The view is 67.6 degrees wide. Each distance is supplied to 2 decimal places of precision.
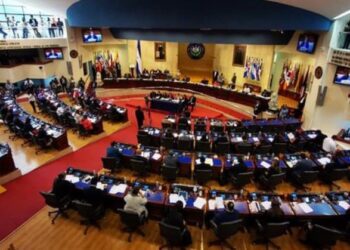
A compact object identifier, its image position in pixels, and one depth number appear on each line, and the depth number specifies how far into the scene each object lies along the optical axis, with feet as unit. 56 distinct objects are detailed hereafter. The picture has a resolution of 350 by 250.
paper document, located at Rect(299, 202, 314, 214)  21.34
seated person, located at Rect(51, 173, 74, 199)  22.70
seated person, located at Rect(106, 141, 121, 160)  29.63
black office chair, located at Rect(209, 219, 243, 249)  18.74
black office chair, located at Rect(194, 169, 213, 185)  26.55
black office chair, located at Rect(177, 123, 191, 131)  40.14
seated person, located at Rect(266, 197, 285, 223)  20.08
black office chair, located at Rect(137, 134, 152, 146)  35.32
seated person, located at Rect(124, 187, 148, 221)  20.63
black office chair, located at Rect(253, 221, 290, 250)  18.93
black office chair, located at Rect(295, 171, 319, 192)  26.40
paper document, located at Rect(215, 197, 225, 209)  21.50
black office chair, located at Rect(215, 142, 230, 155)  33.06
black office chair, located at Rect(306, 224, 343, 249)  18.30
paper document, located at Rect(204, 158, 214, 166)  28.44
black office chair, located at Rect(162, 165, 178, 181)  27.32
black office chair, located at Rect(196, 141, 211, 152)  33.53
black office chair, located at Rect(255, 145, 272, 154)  32.65
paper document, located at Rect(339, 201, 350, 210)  21.77
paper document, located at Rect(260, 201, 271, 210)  21.53
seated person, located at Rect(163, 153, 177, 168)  27.73
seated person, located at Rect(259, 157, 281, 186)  26.50
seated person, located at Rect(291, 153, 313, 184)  26.96
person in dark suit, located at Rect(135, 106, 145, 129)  42.98
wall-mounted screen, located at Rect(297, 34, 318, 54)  44.98
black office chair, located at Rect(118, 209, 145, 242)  20.00
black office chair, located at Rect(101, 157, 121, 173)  28.66
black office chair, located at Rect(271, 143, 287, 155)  33.14
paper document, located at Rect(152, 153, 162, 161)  29.66
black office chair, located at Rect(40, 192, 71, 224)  22.11
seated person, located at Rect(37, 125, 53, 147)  34.40
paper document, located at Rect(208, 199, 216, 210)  21.35
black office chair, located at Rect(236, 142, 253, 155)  32.65
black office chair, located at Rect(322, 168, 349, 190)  27.35
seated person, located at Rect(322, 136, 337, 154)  32.30
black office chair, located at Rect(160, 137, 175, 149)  34.22
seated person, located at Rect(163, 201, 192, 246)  18.79
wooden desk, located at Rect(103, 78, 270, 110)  55.06
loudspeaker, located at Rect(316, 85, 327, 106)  42.99
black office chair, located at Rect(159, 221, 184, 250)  18.22
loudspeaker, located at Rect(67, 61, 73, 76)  63.87
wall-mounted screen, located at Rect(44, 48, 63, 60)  61.77
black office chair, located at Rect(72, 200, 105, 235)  20.80
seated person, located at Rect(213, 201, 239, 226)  19.17
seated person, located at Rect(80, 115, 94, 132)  39.58
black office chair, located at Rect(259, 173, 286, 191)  25.95
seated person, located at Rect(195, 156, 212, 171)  26.99
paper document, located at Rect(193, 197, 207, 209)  21.54
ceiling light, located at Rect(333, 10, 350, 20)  36.29
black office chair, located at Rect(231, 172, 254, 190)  25.77
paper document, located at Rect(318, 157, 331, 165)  29.40
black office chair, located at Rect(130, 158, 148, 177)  28.07
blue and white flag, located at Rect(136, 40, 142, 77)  69.09
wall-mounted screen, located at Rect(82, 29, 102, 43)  63.49
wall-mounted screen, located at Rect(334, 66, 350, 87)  38.93
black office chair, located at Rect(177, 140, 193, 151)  33.89
